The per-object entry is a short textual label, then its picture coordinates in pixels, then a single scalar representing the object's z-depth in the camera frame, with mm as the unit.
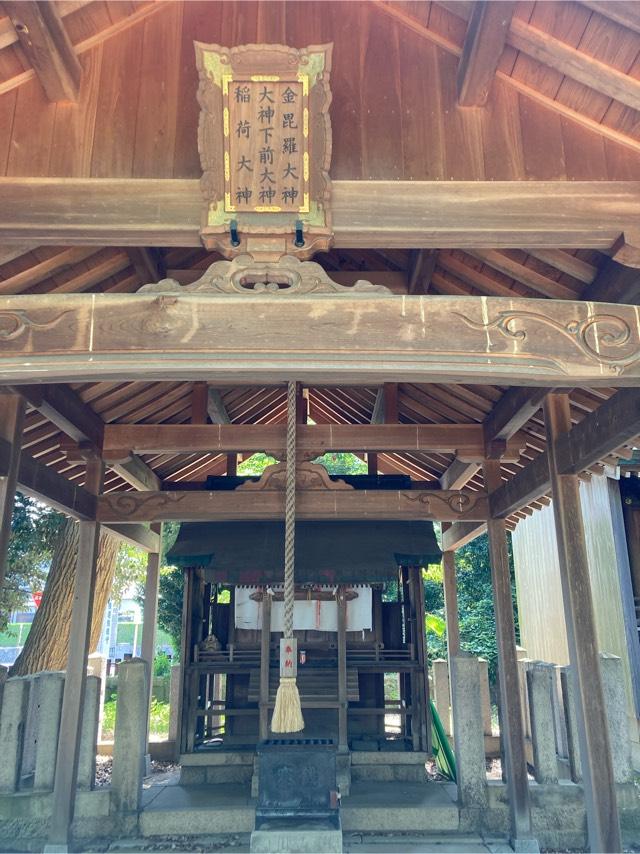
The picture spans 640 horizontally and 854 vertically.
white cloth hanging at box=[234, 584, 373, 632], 8086
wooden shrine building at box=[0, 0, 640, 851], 2881
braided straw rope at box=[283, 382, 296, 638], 3592
